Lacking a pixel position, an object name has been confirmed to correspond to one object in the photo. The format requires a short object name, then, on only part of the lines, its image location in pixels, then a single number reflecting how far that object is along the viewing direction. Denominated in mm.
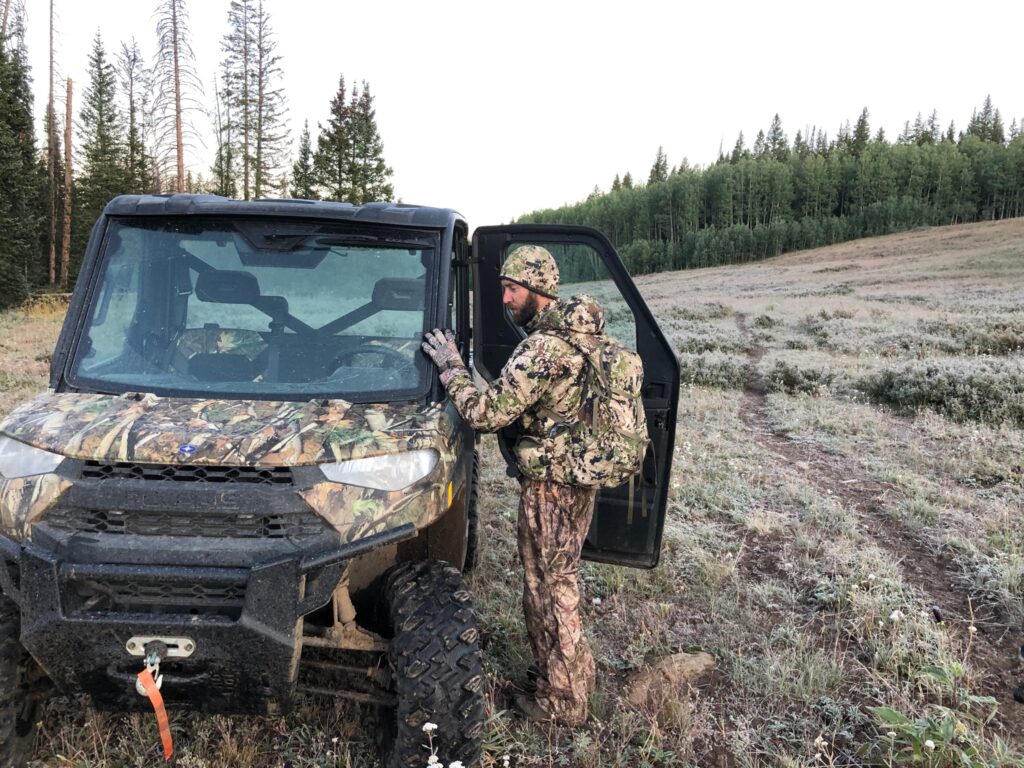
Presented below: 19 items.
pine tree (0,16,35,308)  24188
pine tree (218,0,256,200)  34438
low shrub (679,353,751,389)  13094
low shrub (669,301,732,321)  24781
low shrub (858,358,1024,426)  9375
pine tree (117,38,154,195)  33688
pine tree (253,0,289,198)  34906
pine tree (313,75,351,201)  36000
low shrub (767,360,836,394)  12094
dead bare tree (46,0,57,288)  32469
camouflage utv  2139
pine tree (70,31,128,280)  33906
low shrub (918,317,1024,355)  14344
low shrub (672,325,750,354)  17047
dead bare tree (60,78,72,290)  30781
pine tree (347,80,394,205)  36188
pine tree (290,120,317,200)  36250
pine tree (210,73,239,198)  34750
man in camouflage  2869
